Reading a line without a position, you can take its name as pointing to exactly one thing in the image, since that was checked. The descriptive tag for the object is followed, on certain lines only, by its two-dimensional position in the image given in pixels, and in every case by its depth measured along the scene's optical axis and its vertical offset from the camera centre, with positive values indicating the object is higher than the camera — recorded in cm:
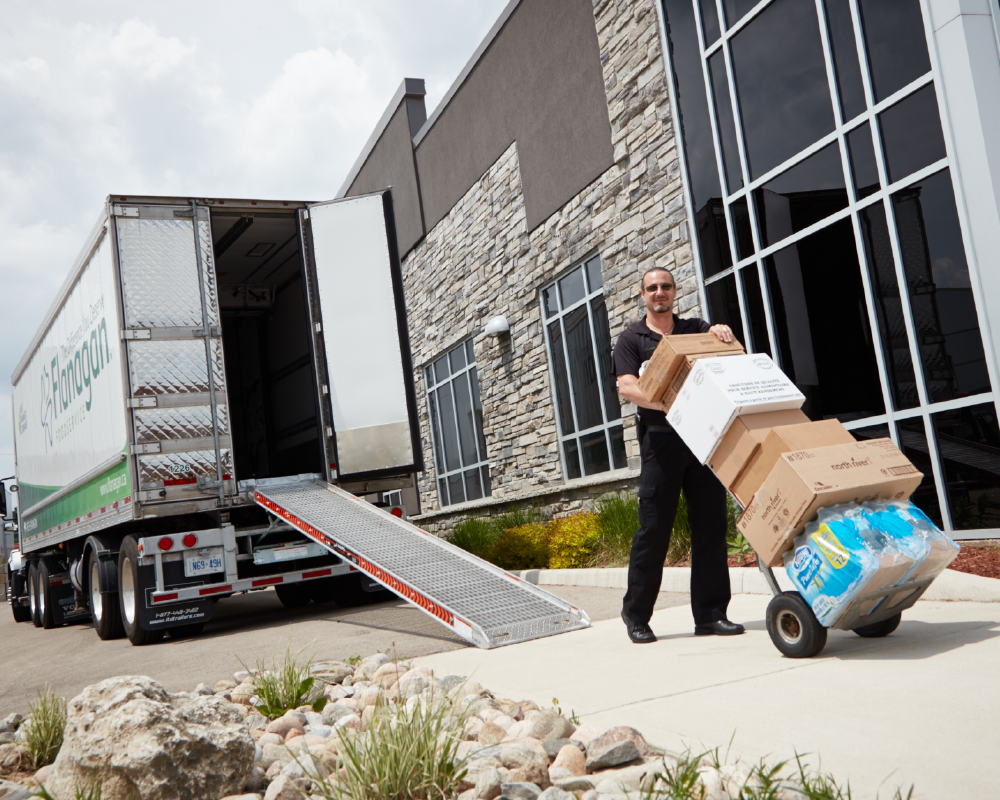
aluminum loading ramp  555 -34
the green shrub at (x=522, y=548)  1001 -42
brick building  650 +268
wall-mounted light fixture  1338 +283
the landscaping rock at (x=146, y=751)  274 -61
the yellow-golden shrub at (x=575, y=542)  927 -39
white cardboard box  391 +39
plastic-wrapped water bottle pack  342 -34
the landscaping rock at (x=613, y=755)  267 -76
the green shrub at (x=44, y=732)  365 -66
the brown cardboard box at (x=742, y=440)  390 +19
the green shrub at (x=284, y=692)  400 -68
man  459 -6
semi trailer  786 +122
